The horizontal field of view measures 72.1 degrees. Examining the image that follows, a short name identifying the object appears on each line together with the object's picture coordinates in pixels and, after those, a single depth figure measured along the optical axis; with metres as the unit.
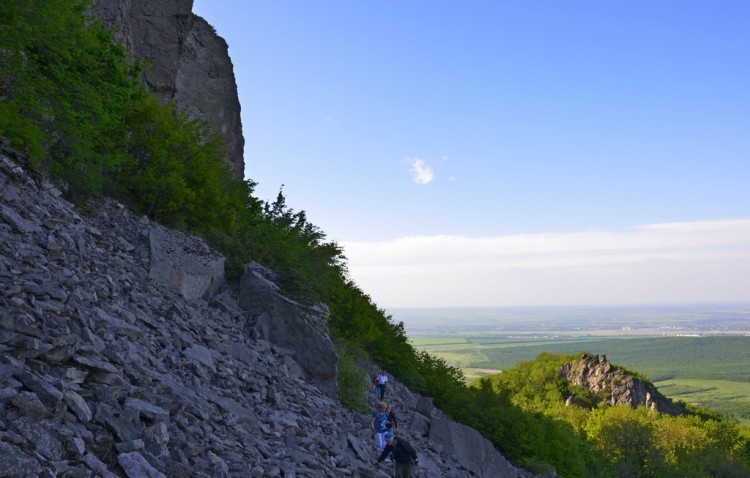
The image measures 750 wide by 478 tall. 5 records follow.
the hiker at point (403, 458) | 12.50
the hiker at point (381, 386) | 23.47
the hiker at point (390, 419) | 15.21
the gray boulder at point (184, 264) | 15.73
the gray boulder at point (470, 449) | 23.22
